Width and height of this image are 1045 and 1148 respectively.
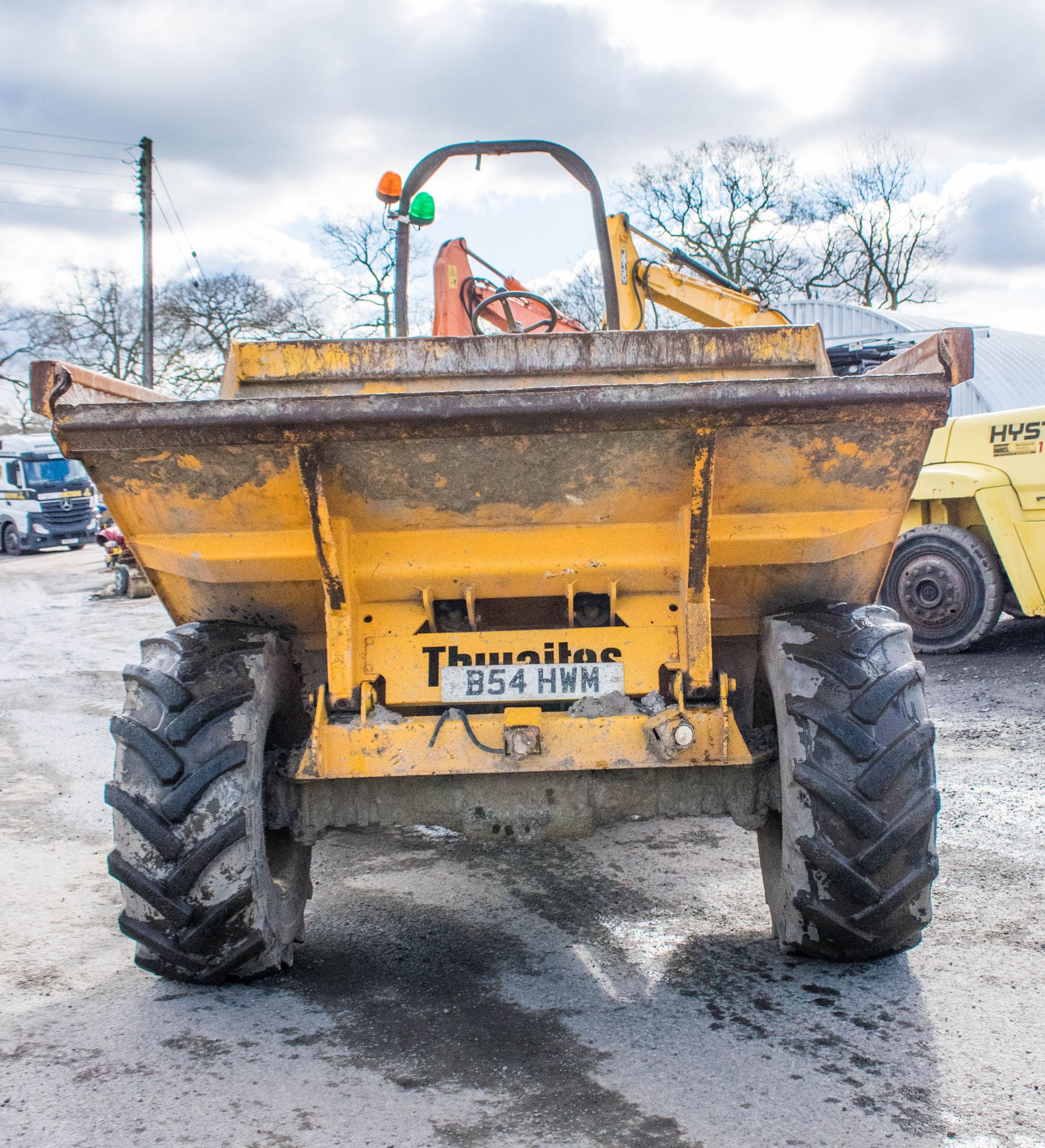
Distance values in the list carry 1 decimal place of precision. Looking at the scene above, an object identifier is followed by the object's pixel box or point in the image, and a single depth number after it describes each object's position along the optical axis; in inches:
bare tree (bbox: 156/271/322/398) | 1427.2
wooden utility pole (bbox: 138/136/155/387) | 1050.7
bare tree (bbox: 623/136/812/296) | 1400.1
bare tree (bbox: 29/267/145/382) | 1669.5
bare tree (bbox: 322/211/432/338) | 1230.3
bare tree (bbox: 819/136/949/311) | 1444.4
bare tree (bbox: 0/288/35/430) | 1893.5
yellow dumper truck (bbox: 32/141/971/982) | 104.9
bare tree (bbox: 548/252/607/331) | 1449.3
